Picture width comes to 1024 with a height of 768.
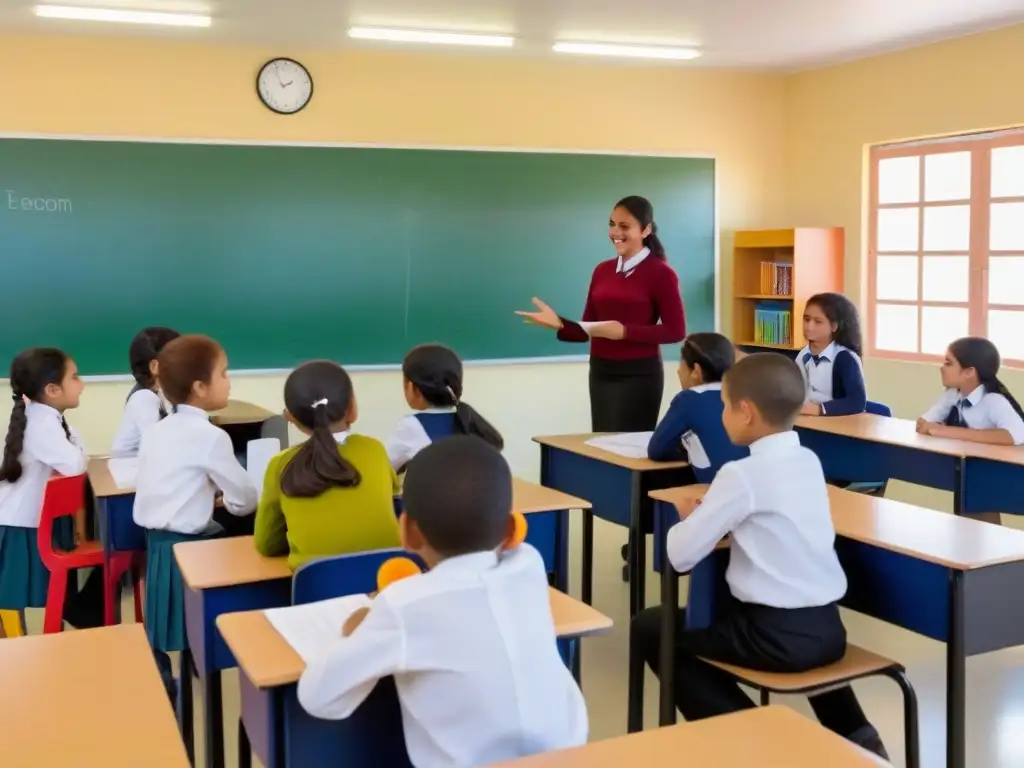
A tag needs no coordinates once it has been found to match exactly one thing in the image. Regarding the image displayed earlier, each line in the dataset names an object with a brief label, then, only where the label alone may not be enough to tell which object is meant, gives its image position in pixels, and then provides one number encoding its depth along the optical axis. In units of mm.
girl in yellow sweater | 2340
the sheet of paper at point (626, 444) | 3762
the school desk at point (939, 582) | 2367
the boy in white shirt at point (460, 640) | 1485
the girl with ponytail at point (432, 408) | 3145
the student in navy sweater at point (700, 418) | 3496
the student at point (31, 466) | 3361
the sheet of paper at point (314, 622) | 1791
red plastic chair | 3195
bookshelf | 6676
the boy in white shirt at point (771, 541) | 2369
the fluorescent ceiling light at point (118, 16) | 5059
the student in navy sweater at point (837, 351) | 4586
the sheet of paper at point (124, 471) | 3276
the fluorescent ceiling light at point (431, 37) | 5598
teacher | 4328
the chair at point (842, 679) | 2322
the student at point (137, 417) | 3752
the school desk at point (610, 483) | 3629
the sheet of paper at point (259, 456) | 2941
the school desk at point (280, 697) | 1769
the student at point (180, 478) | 2883
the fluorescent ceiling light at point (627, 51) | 6113
